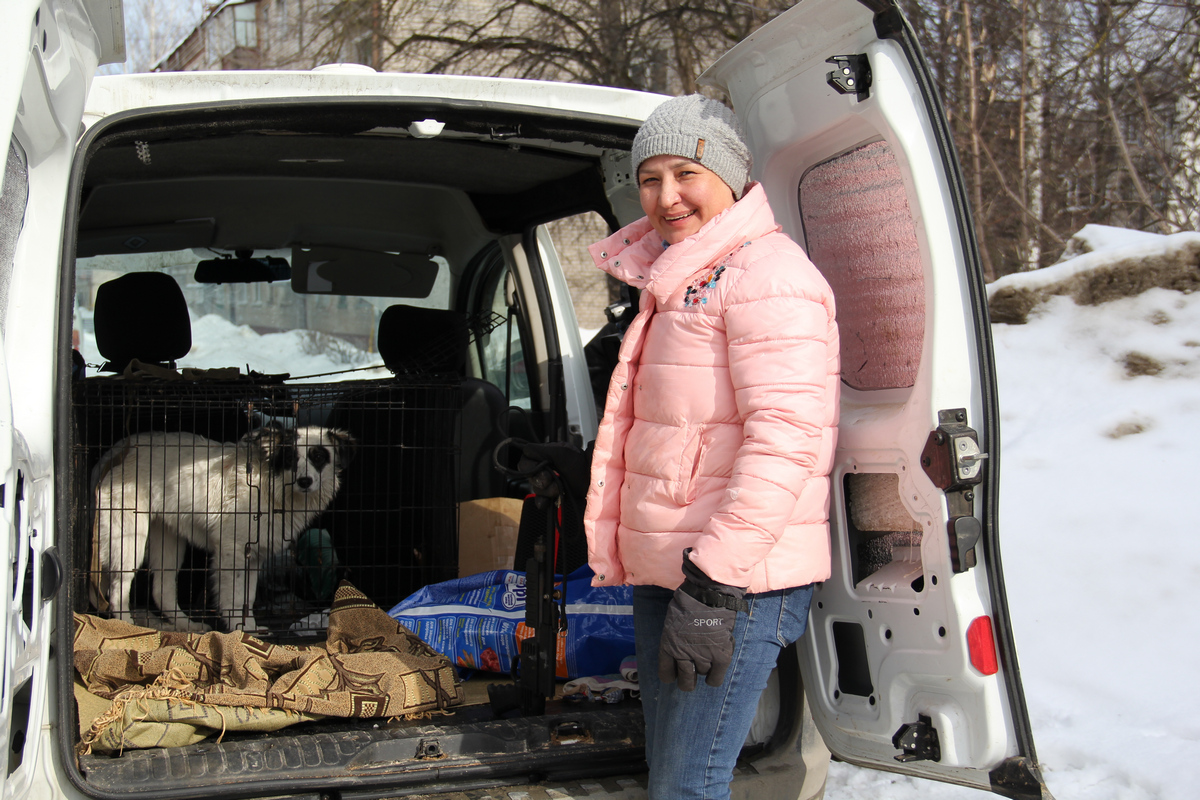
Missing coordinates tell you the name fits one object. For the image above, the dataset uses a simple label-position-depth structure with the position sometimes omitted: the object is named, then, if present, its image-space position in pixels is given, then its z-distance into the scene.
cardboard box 3.78
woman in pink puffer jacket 1.76
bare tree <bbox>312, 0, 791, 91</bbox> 12.05
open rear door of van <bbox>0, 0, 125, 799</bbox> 1.45
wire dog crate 3.60
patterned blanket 2.46
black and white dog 3.73
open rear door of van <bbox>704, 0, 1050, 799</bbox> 1.93
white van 1.88
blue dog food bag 2.88
